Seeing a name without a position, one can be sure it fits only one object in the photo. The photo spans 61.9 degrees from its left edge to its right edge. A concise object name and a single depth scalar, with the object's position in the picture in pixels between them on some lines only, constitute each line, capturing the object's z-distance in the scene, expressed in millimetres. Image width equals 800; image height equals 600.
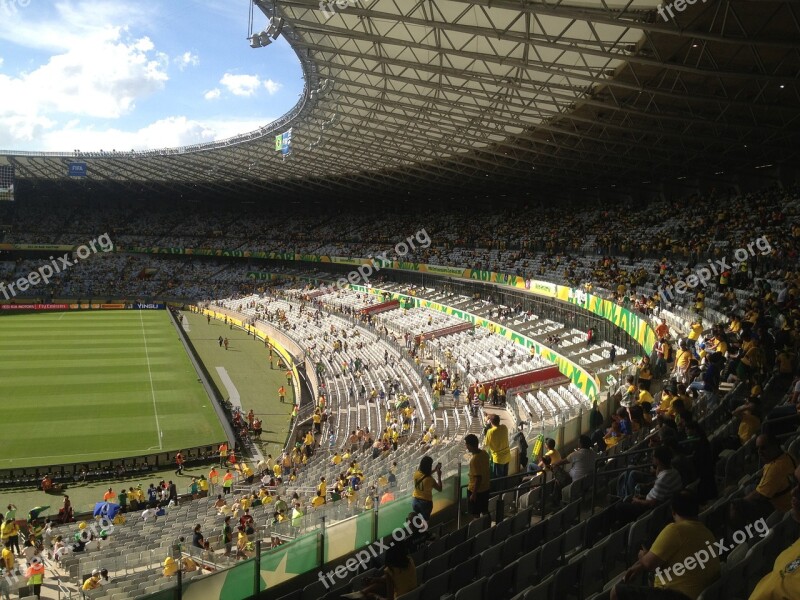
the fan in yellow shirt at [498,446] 8383
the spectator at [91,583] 10756
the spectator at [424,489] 7234
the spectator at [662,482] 5953
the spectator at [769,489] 5531
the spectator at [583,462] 7785
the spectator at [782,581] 2990
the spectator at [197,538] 12366
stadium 6727
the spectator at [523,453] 10133
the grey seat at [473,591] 5258
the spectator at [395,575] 5180
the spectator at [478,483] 7477
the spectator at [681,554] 4066
